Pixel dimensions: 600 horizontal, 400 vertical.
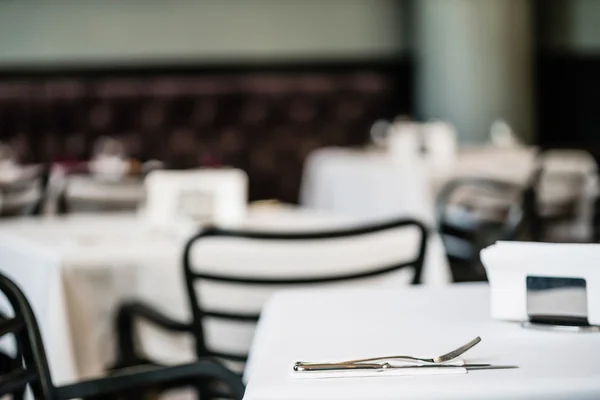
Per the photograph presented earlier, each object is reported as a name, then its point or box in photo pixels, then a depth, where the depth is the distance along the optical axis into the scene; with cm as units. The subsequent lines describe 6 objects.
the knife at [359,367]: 190
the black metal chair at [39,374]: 217
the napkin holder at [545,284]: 205
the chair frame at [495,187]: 360
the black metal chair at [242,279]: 261
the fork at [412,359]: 191
